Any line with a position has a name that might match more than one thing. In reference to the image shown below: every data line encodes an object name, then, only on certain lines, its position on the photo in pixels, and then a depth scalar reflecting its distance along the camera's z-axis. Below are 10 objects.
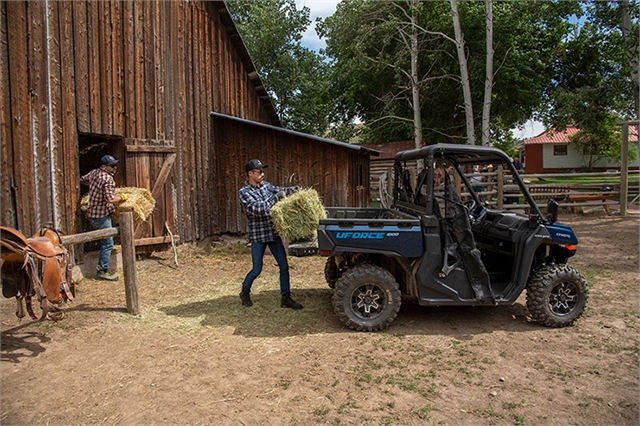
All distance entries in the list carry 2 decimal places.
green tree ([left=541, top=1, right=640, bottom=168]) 15.12
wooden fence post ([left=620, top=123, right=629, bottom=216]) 15.27
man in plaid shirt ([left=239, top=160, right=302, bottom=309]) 6.07
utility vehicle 5.34
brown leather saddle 4.48
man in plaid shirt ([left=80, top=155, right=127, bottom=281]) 7.52
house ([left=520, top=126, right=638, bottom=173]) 40.62
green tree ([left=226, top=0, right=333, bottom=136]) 23.03
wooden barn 6.91
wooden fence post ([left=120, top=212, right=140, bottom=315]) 6.04
